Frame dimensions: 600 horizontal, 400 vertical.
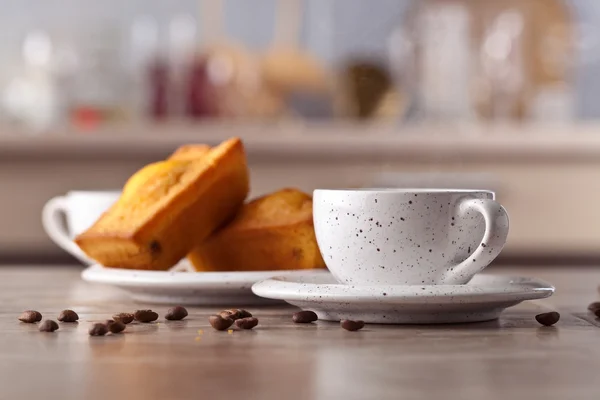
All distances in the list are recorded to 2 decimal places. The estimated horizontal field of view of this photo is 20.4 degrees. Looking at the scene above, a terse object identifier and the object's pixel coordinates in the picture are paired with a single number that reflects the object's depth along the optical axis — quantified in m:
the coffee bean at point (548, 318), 0.82
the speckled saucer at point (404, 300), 0.79
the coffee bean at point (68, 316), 0.83
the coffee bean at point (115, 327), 0.78
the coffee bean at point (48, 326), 0.79
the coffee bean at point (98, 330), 0.78
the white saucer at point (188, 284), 0.89
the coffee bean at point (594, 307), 0.86
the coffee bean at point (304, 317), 0.83
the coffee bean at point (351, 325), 0.79
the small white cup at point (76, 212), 1.09
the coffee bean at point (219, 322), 0.79
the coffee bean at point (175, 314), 0.84
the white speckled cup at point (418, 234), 0.82
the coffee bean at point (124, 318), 0.82
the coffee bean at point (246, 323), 0.80
